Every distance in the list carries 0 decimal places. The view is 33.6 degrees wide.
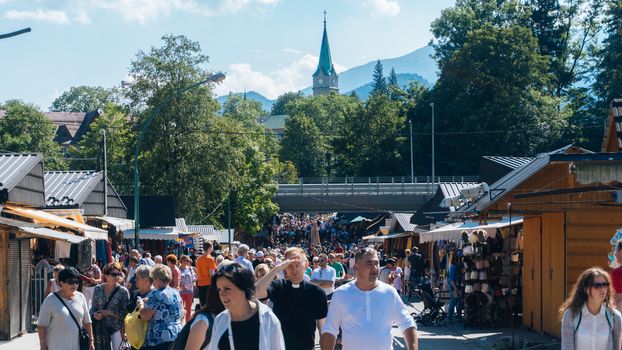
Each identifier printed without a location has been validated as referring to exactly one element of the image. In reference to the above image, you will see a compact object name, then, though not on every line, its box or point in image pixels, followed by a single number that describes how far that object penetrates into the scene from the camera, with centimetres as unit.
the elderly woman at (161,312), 1022
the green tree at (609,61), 7964
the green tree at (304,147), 12950
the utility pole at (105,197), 3506
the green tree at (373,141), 8819
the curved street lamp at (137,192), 3325
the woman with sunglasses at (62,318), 1114
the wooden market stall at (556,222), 1812
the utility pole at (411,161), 8138
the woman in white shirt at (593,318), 880
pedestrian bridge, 7719
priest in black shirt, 929
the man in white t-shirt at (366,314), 829
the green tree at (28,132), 10144
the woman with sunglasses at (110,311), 1227
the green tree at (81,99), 15738
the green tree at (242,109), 12399
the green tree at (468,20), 9075
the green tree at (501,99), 8181
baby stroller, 2403
